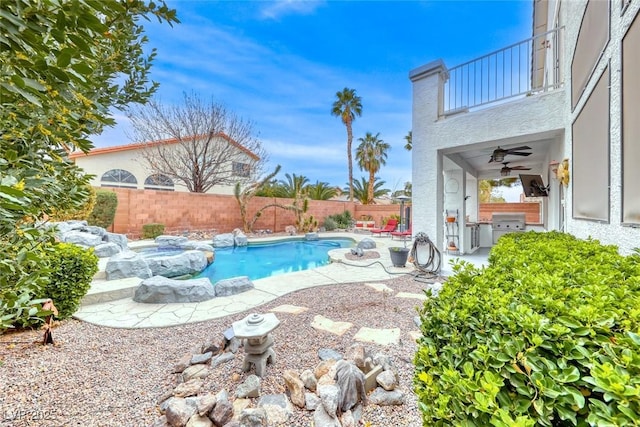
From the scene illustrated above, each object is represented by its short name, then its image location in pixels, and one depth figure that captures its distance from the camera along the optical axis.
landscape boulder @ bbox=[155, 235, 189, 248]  12.27
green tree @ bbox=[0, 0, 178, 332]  0.99
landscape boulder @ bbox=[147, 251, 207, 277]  8.33
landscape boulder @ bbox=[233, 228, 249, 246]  14.50
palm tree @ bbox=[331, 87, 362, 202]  26.52
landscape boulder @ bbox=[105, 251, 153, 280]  6.52
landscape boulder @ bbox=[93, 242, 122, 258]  8.53
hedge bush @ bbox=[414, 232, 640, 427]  0.83
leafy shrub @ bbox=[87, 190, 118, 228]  12.56
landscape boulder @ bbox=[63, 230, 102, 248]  9.03
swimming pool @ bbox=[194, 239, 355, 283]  9.77
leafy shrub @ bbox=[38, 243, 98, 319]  4.08
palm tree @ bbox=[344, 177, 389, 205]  26.30
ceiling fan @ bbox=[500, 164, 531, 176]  9.34
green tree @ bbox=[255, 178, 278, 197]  19.53
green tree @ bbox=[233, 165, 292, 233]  17.52
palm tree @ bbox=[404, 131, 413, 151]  24.71
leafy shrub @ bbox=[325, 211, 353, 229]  22.49
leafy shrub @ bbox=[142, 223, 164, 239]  13.89
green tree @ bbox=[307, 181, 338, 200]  22.47
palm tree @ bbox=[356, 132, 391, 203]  27.44
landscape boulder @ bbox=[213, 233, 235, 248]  13.99
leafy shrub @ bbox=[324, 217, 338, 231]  21.36
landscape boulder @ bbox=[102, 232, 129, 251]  10.57
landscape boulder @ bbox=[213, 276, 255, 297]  5.93
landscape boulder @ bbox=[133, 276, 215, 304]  5.41
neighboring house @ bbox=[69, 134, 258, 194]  17.88
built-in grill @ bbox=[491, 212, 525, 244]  11.05
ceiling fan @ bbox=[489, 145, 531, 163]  7.53
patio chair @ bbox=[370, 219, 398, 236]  17.39
